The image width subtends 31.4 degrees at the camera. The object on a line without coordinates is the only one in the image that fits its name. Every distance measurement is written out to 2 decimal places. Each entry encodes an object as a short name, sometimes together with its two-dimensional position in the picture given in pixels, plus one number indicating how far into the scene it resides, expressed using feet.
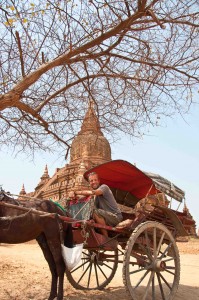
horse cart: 17.49
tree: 17.99
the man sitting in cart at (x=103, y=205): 17.81
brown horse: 16.51
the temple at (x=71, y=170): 87.27
